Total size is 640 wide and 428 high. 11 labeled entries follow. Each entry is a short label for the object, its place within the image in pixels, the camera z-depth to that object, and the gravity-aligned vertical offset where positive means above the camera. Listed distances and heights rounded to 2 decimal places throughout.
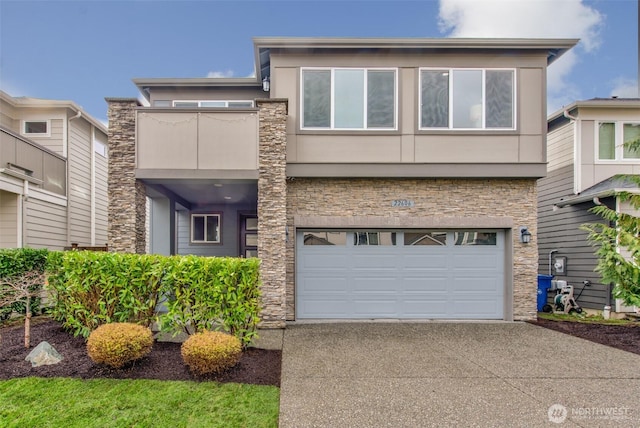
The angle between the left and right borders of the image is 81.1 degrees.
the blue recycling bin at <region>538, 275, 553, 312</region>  10.40 -1.77
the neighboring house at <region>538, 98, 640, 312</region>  10.33 +1.59
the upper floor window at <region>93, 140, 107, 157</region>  13.79 +2.81
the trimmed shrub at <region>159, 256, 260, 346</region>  5.60 -1.09
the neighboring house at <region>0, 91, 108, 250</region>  9.41 +1.35
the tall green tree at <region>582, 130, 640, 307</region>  7.79 -0.66
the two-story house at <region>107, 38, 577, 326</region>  8.77 +1.17
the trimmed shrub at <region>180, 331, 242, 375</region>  4.73 -1.67
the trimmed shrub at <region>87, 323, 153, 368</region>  4.72 -1.57
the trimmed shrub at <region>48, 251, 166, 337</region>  5.65 -1.00
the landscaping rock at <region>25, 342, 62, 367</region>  4.98 -1.82
